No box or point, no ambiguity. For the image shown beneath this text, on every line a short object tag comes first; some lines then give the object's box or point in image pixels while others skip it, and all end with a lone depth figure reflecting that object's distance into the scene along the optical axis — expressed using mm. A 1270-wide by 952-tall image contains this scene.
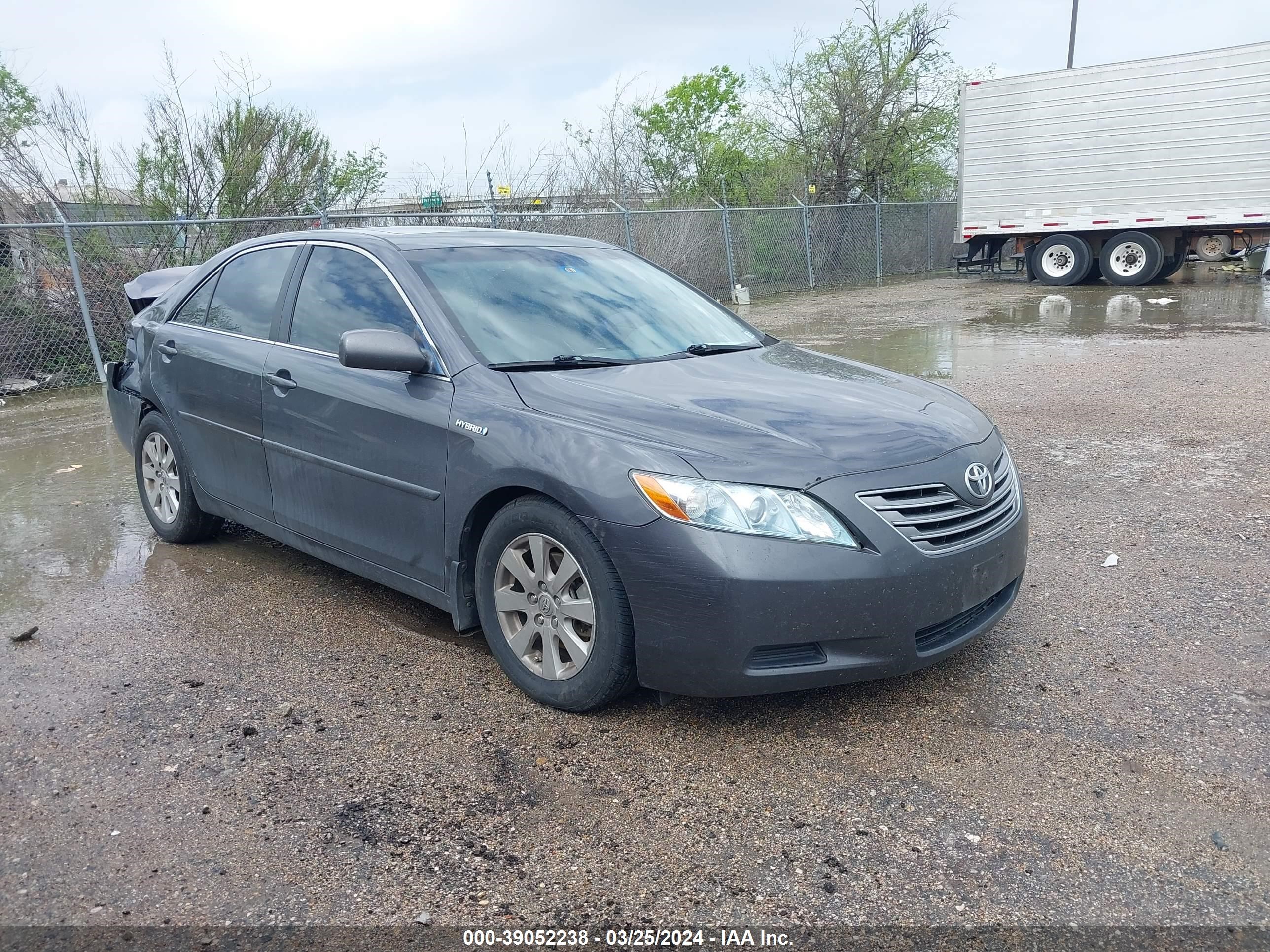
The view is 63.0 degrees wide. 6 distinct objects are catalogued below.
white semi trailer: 19219
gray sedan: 3062
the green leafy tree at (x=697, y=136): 28880
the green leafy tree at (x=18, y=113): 12352
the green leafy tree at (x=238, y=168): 13180
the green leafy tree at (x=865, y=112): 27641
